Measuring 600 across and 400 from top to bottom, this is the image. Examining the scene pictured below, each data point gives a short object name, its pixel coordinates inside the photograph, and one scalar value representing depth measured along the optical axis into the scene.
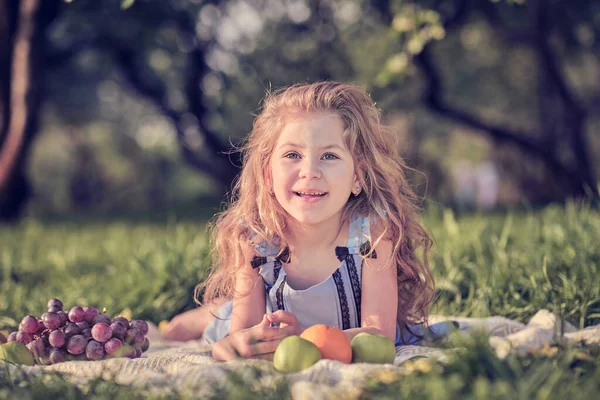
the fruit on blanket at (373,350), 2.46
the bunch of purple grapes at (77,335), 2.83
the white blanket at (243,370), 2.00
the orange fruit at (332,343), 2.43
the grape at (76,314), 2.95
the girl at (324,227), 2.87
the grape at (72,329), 2.89
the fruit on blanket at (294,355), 2.29
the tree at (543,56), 9.62
